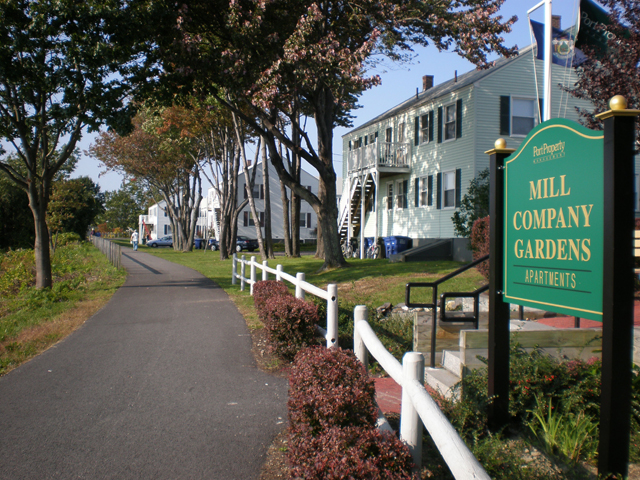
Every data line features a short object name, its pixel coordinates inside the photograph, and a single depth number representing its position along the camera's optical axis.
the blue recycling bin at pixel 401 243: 25.09
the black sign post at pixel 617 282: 2.80
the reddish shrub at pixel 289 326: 7.11
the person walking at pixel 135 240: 49.63
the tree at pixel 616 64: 11.68
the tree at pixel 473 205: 18.35
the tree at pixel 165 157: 29.38
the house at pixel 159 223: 66.88
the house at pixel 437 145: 21.14
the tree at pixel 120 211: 113.12
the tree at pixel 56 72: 12.76
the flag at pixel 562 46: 12.66
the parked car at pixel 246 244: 43.91
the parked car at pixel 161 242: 66.81
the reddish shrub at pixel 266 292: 8.60
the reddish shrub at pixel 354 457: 2.84
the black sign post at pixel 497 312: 3.86
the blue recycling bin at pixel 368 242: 29.61
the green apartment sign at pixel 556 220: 2.99
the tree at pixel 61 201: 30.00
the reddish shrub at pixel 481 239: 11.27
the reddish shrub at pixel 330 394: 3.63
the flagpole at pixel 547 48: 11.76
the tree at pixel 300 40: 13.90
